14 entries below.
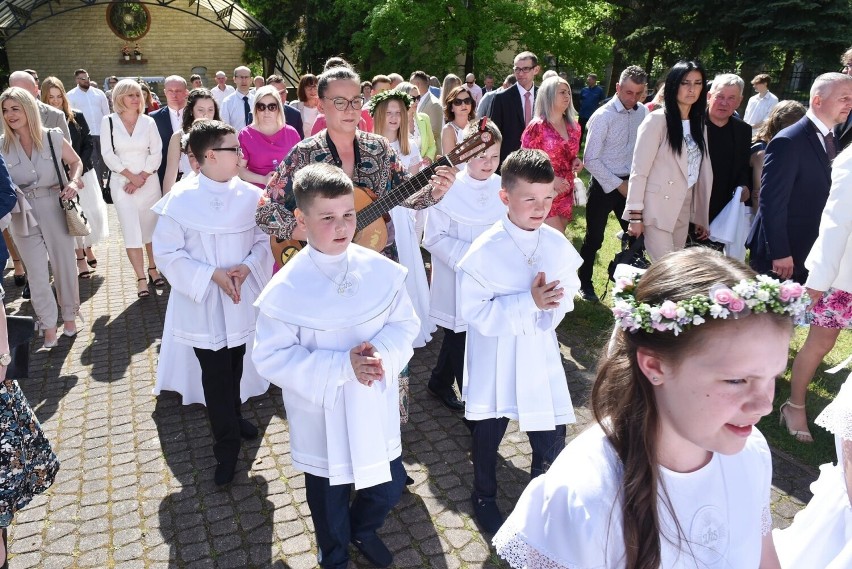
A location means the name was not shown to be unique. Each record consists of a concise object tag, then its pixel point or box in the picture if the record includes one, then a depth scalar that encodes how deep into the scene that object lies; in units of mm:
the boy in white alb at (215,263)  4008
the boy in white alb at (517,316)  3457
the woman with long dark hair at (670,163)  5734
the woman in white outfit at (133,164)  7352
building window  29906
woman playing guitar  3848
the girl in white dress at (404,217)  5289
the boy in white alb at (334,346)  2871
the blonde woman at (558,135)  6602
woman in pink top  6176
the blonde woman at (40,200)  5801
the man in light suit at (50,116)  6965
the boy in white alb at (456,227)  4801
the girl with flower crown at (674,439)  1604
